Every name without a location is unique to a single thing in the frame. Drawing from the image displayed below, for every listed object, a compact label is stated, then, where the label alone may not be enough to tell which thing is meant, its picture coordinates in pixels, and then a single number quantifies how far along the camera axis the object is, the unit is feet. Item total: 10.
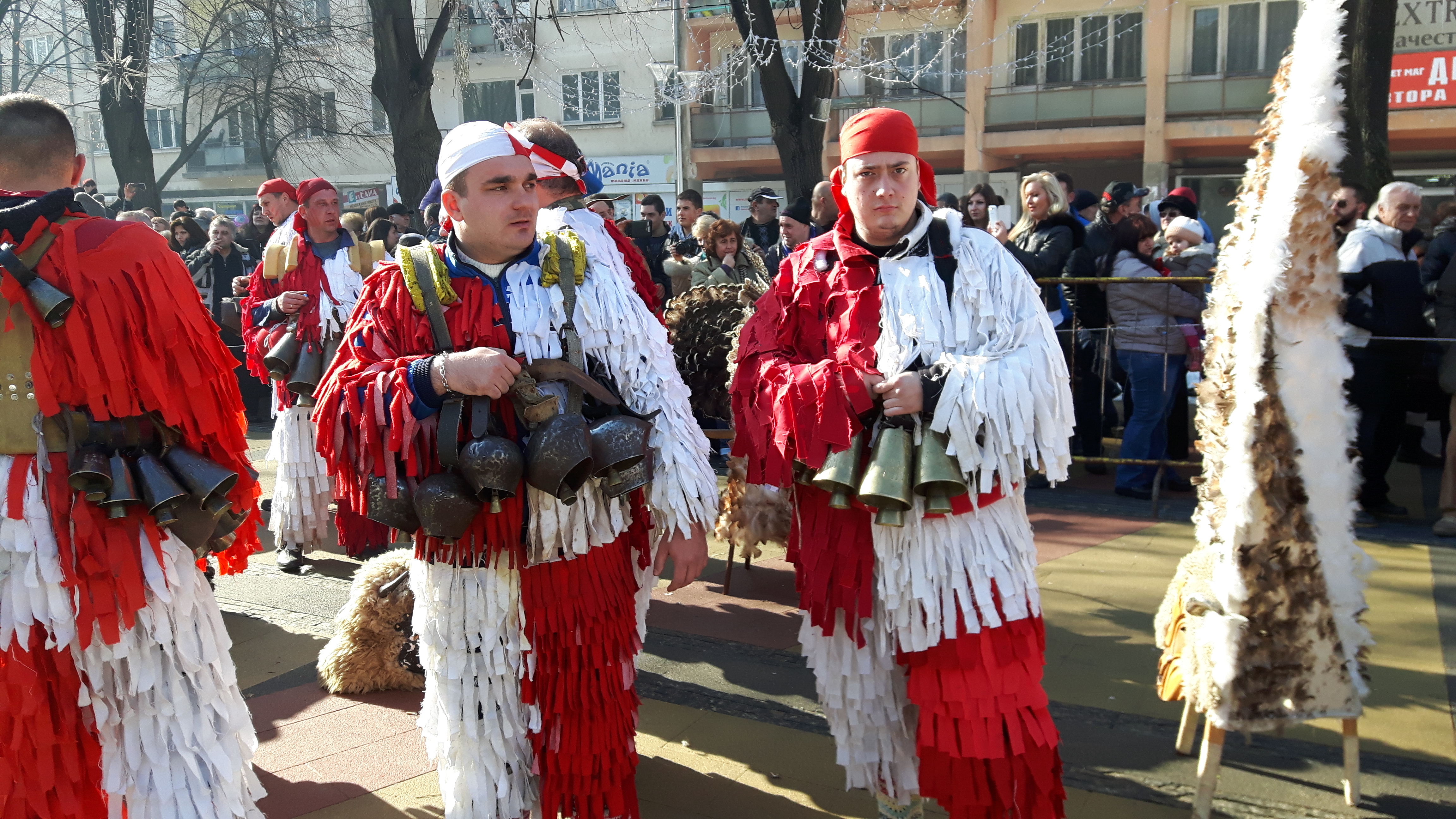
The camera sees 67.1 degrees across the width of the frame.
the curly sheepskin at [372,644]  13.76
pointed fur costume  8.91
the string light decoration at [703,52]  34.22
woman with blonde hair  24.76
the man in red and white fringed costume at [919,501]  8.89
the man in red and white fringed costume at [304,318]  18.84
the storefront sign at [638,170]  88.38
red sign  64.80
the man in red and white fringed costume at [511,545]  9.09
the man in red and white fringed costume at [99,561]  8.11
